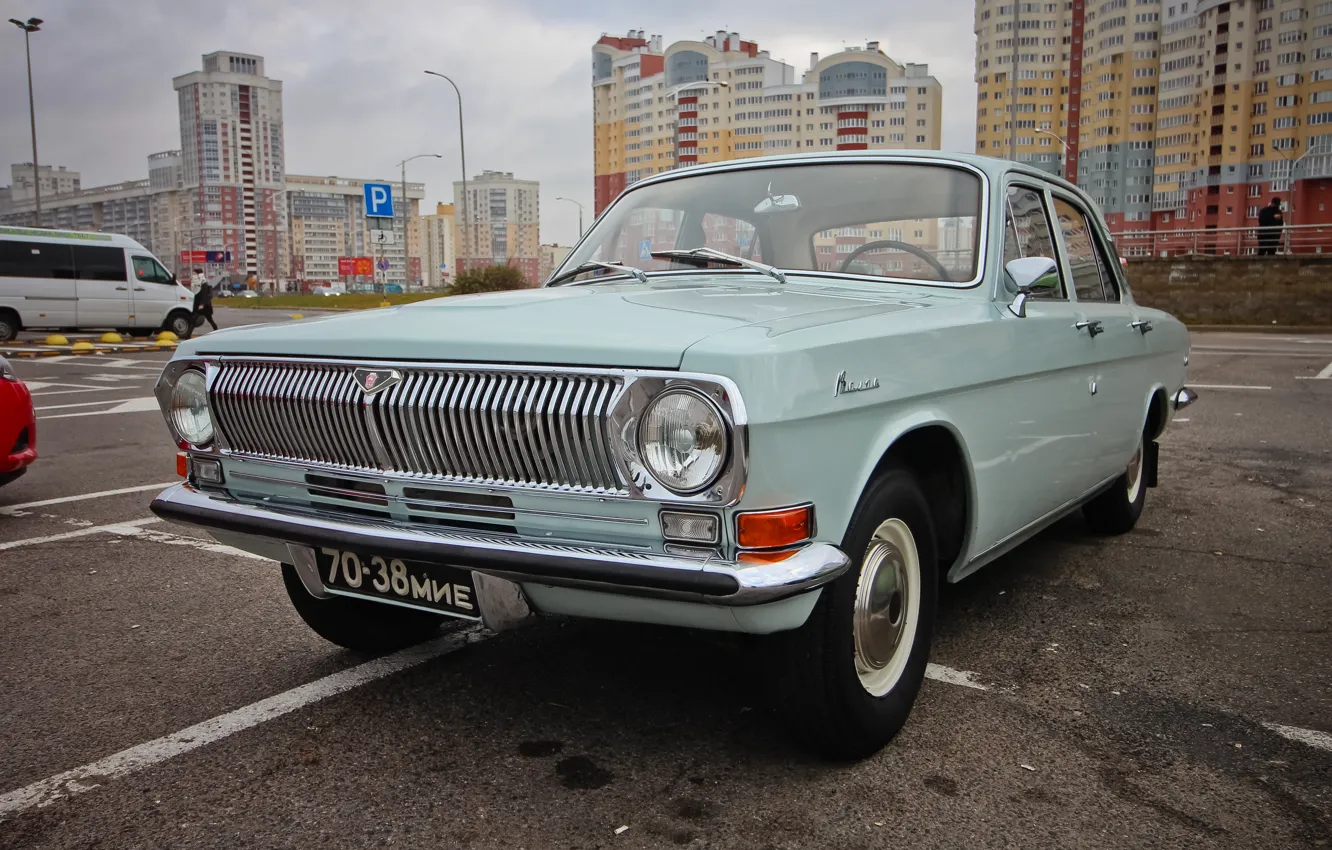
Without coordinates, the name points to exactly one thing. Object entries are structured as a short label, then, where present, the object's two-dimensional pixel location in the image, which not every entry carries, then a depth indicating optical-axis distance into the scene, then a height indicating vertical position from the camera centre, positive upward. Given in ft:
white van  70.49 +2.32
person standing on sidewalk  88.89 +6.42
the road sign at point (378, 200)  106.63 +11.63
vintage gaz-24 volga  7.57 -0.97
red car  19.22 -1.96
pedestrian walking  75.61 +1.29
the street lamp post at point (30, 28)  118.64 +32.27
